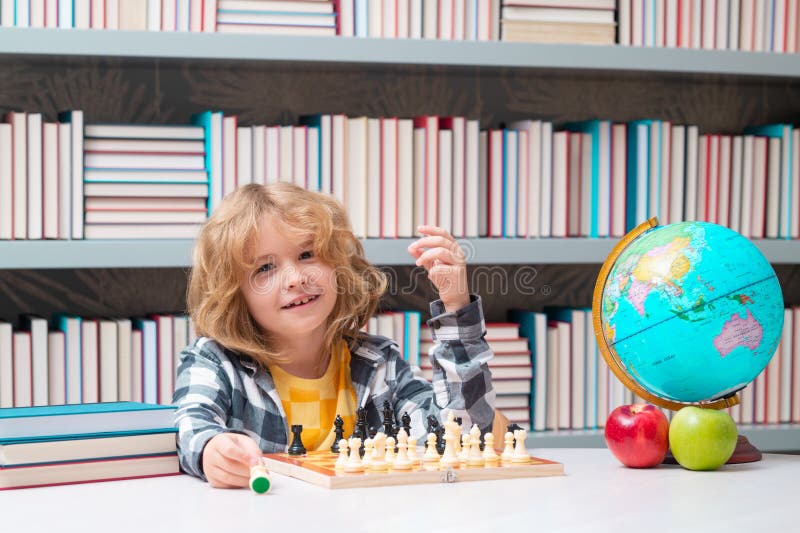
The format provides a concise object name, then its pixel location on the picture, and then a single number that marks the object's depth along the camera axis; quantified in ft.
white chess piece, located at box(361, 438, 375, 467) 7.52
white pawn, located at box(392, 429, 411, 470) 7.52
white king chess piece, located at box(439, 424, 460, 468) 7.61
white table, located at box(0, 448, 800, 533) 6.85
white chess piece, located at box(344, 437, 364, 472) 7.44
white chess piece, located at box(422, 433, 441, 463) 7.65
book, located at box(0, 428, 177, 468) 7.54
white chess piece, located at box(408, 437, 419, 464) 7.59
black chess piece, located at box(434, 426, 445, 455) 7.79
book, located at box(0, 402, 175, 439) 7.58
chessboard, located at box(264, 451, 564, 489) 7.38
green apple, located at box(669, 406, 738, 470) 7.74
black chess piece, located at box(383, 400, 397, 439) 7.91
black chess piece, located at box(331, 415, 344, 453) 7.91
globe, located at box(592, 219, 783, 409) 7.81
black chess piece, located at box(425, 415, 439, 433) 7.98
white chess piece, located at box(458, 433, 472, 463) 7.65
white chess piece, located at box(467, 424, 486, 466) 7.64
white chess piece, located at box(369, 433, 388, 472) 7.50
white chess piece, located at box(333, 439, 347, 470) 7.47
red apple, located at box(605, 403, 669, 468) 7.80
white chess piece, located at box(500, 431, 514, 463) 7.72
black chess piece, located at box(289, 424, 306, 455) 7.85
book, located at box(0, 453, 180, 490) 7.52
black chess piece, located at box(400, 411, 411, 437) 7.90
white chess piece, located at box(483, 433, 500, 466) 7.66
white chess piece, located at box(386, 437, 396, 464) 7.57
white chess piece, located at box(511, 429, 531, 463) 7.71
